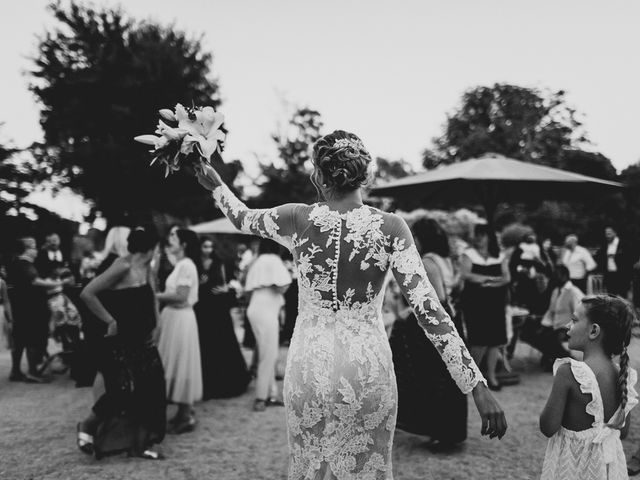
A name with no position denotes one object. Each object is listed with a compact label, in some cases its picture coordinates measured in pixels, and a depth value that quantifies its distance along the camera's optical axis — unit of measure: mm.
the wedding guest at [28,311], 7645
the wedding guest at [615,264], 11469
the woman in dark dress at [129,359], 4605
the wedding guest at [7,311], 7586
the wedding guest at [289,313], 10539
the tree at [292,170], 25516
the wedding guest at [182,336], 5578
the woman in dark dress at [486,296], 6977
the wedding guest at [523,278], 8422
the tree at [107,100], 22219
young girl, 2590
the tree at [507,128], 38250
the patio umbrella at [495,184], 7977
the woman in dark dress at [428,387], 4828
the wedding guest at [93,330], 5418
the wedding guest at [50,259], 8898
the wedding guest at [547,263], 8816
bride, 2406
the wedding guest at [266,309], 6379
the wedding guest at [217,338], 6801
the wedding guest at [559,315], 7227
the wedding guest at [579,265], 12555
